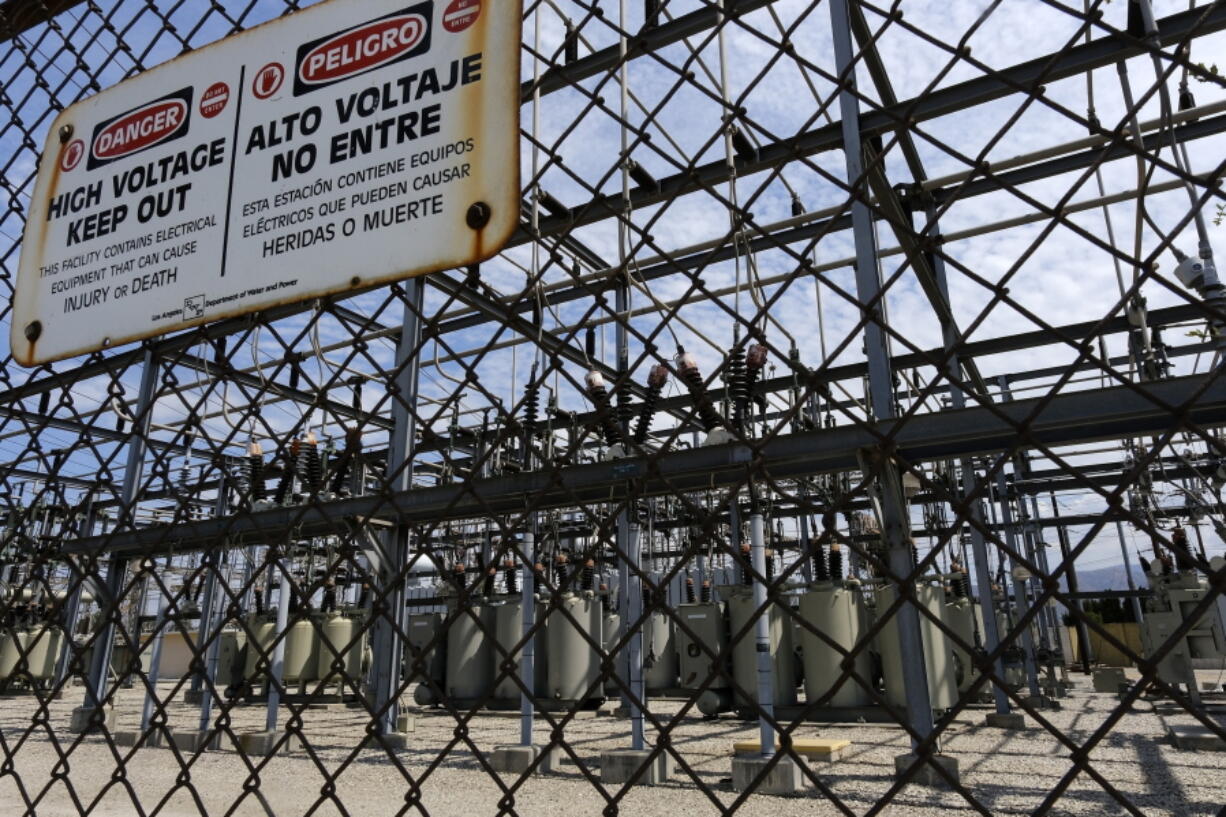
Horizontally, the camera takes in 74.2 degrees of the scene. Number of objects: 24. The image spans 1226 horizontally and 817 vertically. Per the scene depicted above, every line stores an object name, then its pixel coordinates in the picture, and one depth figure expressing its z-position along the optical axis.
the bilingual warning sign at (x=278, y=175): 1.67
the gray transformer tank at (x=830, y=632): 8.09
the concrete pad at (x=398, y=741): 6.82
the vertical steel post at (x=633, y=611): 4.86
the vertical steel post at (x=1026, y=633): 8.98
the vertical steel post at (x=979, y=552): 6.58
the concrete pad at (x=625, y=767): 5.22
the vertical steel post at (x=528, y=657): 5.59
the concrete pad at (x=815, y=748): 5.83
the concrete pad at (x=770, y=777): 4.81
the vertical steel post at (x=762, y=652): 4.59
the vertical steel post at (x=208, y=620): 6.94
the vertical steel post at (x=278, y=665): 7.07
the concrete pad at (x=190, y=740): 7.11
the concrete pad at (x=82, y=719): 8.07
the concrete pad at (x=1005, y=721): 7.69
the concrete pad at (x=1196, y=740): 6.16
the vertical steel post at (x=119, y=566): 7.52
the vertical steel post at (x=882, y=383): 3.15
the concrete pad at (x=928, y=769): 4.70
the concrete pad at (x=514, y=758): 5.57
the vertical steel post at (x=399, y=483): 5.96
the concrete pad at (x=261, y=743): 6.76
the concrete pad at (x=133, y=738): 7.64
